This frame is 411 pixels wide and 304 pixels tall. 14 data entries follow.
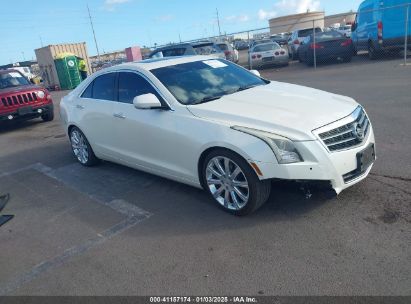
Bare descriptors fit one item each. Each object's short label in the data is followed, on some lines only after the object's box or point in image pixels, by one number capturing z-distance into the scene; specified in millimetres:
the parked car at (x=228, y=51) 19741
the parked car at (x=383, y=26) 14711
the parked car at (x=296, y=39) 21280
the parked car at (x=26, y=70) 37531
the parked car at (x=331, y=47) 16734
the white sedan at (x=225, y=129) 3639
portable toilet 22797
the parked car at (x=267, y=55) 18906
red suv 10484
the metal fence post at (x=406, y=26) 13780
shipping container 23962
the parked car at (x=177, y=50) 16906
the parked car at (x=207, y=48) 17175
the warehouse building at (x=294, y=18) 66000
